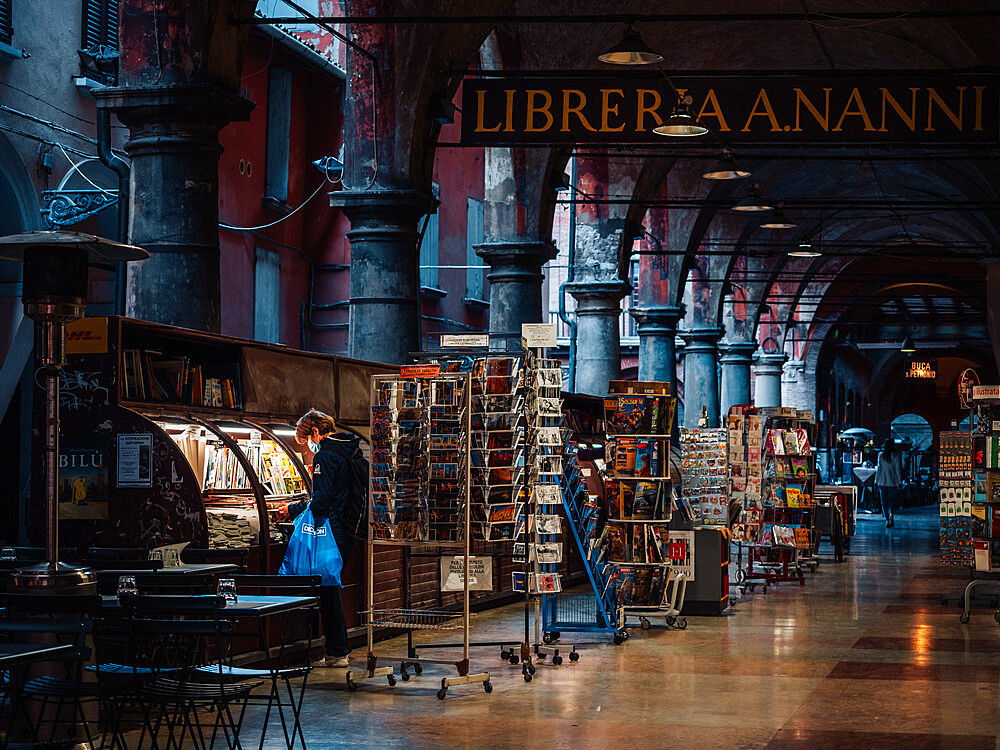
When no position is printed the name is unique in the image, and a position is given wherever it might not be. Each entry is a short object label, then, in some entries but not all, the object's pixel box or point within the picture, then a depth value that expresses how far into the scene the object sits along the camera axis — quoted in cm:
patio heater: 600
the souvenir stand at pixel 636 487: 1075
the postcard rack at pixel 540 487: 900
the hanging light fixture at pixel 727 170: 1383
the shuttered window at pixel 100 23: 1515
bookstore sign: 1154
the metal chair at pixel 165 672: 546
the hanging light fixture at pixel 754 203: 1720
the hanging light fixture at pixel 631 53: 1047
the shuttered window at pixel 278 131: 1983
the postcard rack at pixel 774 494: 1552
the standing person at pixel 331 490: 862
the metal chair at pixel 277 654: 563
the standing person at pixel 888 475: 2988
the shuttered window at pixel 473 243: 2522
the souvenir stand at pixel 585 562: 1023
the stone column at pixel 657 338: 2348
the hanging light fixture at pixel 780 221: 1897
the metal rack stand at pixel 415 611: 834
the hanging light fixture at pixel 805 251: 2167
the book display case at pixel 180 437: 796
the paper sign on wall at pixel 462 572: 848
